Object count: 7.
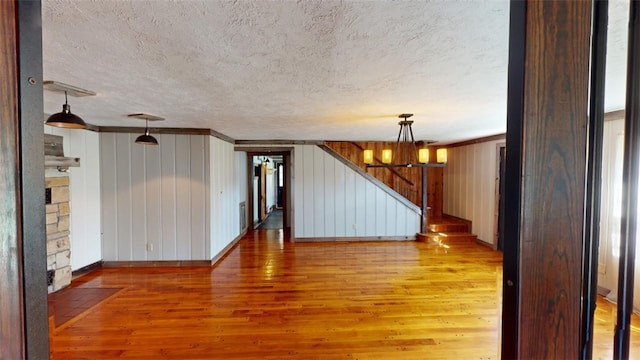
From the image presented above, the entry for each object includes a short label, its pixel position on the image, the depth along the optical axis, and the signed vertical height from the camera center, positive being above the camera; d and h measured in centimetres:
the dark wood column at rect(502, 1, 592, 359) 66 +0
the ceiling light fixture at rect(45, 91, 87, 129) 237 +44
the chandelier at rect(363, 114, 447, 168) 366 +22
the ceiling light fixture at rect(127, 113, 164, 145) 360 +72
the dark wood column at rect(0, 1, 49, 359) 60 -3
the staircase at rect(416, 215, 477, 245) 618 -138
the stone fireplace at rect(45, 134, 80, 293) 361 -56
